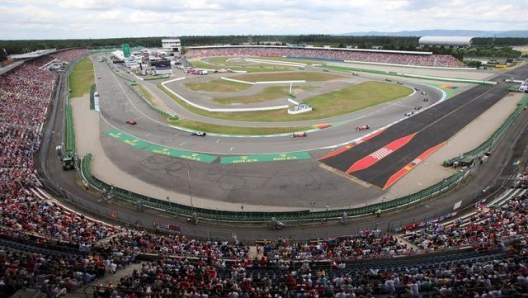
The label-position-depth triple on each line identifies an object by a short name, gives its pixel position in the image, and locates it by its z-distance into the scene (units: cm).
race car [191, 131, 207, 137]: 4617
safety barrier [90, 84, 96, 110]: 6401
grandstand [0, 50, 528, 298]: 1387
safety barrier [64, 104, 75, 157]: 4095
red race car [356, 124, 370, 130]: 4761
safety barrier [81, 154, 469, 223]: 2570
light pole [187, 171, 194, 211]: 2978
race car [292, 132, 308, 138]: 4503
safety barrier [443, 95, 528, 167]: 3556
